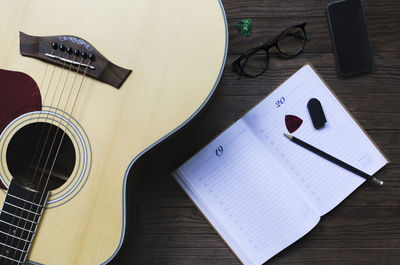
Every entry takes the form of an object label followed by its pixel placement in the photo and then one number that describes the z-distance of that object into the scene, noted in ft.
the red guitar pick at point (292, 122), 2.80
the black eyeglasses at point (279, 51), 2.83
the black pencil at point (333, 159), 2.77
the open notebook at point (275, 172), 2.76
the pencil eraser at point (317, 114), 2.77
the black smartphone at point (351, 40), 2.83
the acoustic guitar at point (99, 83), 2.16
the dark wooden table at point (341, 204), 2.79
